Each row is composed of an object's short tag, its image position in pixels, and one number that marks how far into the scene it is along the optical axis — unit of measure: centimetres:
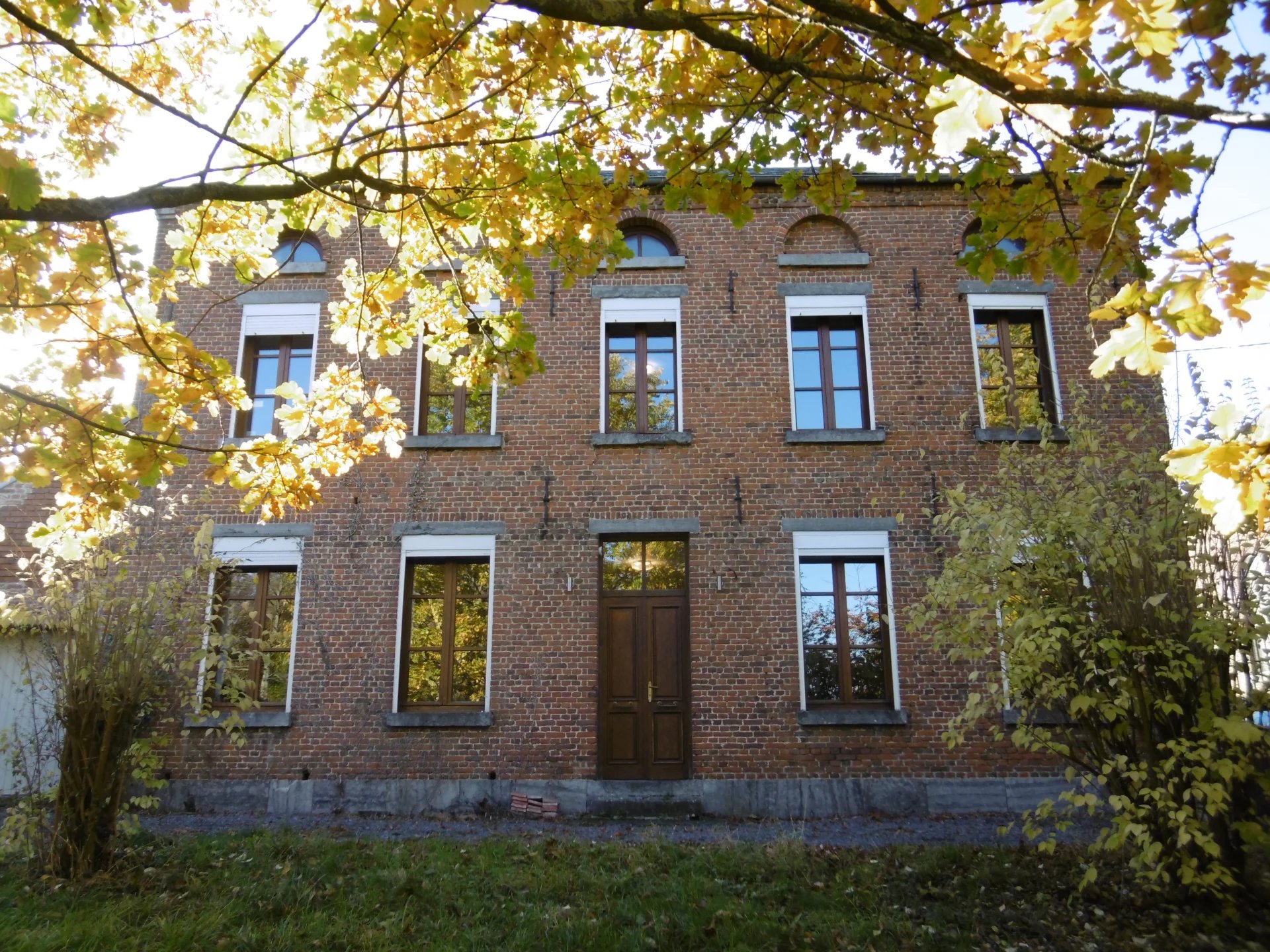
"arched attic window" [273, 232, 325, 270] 1180
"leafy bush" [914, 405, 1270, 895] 482
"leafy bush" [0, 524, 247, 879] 625
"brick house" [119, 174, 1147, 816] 1005
